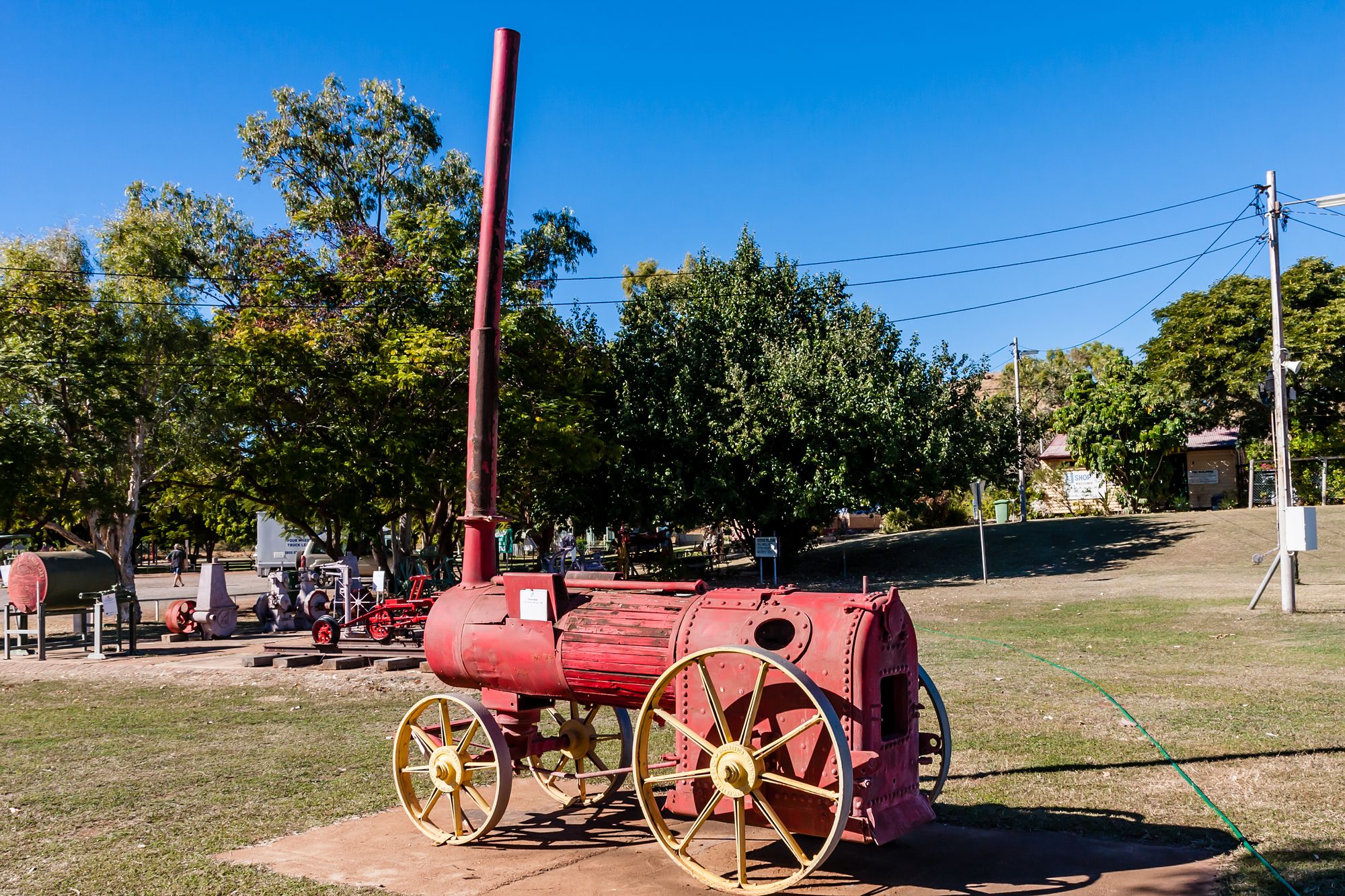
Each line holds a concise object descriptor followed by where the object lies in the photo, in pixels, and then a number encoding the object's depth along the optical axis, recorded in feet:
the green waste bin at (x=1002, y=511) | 140.56
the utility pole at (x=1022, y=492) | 141.38
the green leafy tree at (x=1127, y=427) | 135.74
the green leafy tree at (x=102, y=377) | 67.31
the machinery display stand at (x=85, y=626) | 55.67
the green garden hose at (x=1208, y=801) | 18.21
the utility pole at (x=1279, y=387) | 58.49
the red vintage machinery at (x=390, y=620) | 55.26
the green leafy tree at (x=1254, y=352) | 132.98
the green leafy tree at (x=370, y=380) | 75.82
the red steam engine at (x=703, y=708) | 17.28
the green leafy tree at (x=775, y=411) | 91.45
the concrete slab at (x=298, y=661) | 49.96
